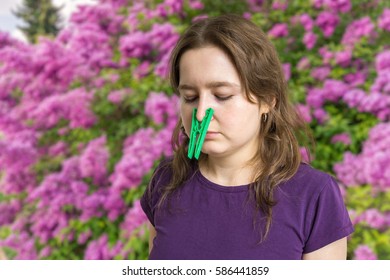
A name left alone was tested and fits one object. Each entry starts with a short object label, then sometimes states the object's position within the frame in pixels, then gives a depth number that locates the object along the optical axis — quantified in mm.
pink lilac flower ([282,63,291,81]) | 2541
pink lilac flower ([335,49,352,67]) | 2543
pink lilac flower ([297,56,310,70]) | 2641
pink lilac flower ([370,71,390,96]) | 2377
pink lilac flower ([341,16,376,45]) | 2607
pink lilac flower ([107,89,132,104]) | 2715
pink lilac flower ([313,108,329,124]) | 2475
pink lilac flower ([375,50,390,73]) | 2430
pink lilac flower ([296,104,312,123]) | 2426
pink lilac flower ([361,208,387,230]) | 2113
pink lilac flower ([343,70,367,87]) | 2510
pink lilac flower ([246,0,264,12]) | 3002
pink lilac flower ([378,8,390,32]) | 2570
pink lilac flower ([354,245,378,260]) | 2041
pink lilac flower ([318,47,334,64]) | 2596
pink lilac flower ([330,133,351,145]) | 2396
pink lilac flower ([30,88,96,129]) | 2795
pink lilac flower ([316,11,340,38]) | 2684
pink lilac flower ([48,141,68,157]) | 2846
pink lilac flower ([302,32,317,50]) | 2668
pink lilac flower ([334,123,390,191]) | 2191
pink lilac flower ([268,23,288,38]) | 2713
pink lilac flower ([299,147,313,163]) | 2255
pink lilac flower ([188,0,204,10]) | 2912
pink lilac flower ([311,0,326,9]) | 2727
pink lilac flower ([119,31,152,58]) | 2818
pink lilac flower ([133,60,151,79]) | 2795
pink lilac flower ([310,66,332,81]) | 2580
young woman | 996
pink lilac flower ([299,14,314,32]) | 2729
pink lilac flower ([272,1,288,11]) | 2908
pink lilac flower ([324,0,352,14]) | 2686
